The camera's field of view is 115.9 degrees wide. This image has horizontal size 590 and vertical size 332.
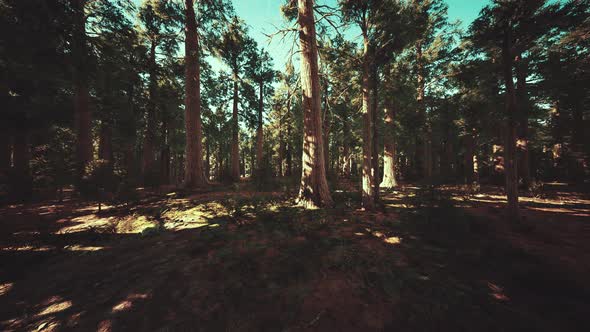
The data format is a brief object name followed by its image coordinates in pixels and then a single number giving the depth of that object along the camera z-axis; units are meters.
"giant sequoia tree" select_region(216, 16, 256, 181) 15.75
